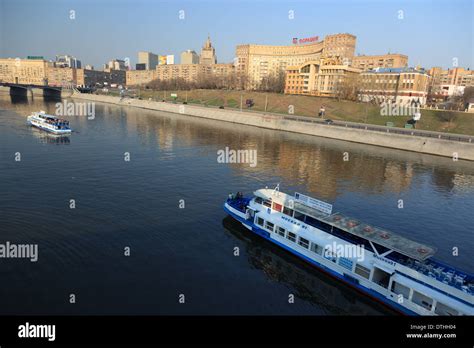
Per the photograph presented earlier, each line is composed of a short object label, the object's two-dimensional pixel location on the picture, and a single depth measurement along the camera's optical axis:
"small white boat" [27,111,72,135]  83.38
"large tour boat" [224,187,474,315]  22.03
